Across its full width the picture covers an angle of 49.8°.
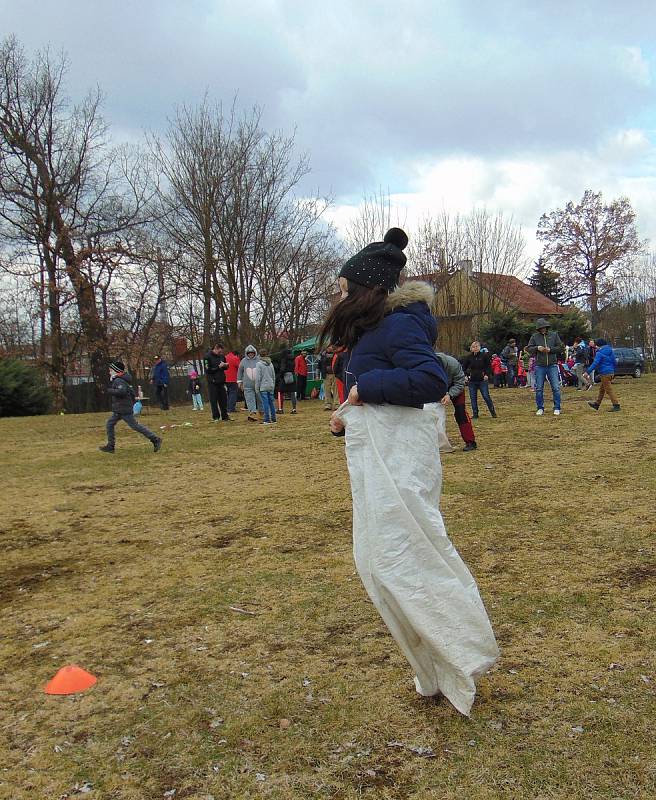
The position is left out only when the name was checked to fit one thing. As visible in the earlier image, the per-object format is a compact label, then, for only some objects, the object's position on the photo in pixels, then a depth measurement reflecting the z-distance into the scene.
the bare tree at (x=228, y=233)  30.06
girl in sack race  2.98
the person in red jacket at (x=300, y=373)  24.84
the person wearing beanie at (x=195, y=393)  23.70
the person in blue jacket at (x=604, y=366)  15.82
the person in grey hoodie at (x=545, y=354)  14.98
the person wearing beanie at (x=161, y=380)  22.89
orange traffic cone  3.63
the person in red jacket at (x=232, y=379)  21.05
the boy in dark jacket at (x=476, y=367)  15.20
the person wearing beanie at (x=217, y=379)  18.36
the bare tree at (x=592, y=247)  50.34
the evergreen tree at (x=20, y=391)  26.22
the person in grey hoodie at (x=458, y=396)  9.79
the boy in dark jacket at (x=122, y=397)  12.67
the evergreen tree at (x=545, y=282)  57.82
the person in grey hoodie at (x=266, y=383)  17.48
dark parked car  32.03
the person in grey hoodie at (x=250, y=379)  18.14
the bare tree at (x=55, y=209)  29.97
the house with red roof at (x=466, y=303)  37.12
